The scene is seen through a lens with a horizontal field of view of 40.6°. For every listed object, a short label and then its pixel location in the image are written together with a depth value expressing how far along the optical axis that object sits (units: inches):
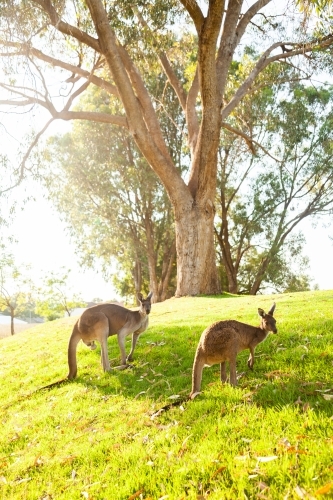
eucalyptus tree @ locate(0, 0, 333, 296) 606.5
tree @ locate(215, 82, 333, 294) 1037.2
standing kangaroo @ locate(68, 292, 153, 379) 291.7
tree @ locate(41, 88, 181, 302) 1099.9
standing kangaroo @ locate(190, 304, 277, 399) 205.0
